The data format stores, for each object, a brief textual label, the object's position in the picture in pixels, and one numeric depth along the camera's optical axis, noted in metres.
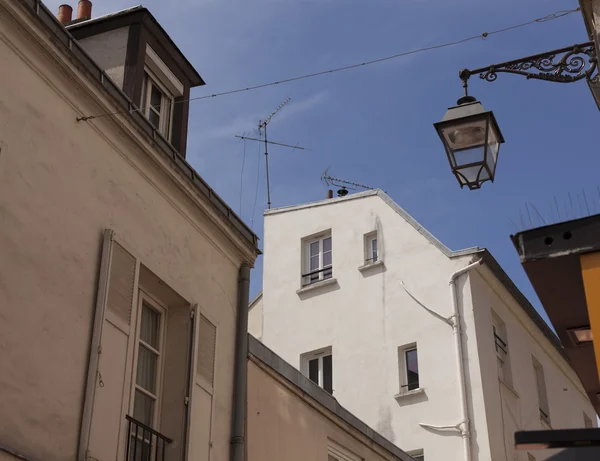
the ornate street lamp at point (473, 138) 7.61
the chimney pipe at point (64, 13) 12.38
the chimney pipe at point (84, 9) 12.29
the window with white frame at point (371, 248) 21.23
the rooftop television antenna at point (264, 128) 22.69
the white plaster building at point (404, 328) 18.97
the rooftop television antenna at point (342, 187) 24.94
